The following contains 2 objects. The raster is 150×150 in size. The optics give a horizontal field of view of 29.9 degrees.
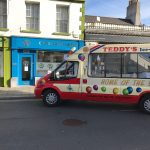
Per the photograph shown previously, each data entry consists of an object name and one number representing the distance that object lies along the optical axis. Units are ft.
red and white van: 31.76
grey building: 62.14
